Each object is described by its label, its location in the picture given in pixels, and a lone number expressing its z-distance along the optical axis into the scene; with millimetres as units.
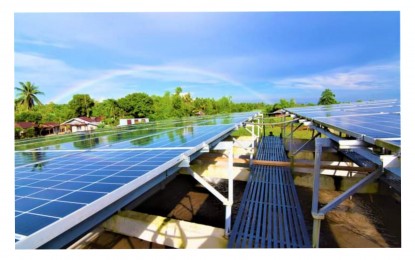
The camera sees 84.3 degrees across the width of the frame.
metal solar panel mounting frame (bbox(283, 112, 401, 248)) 2119
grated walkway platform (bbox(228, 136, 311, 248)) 3381
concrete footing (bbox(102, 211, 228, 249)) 3611
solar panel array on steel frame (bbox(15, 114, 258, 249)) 1159
